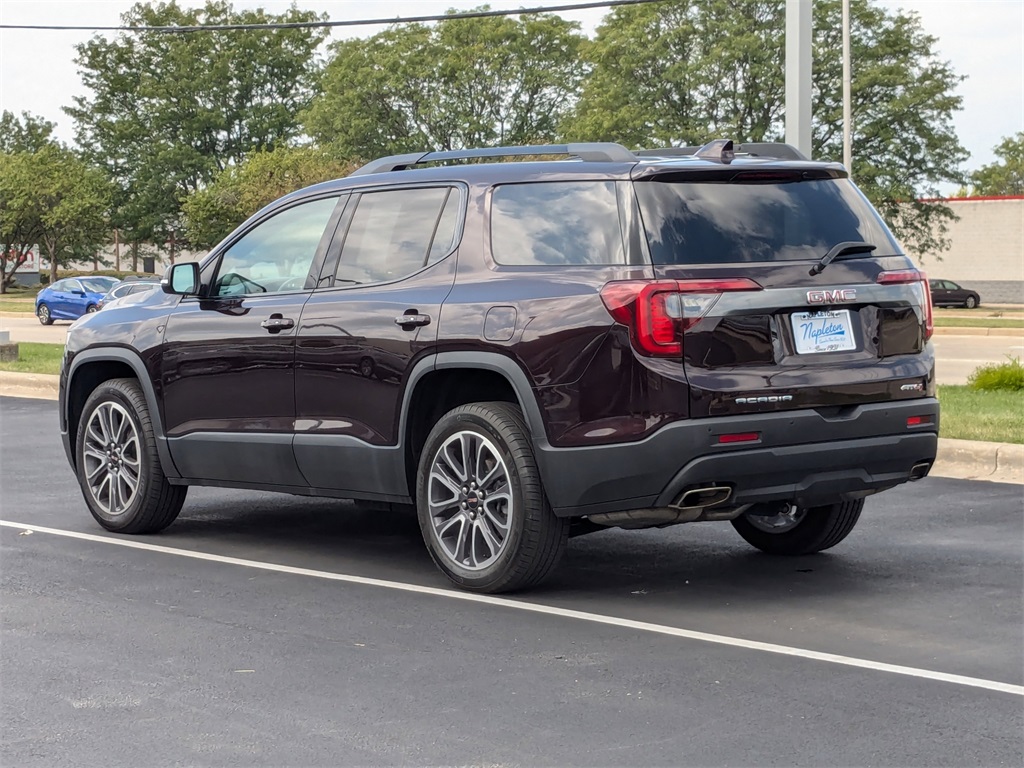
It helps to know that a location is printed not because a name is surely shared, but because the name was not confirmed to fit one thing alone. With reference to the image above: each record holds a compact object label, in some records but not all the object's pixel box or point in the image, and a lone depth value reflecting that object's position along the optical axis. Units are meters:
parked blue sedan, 41.16
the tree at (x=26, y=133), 92.31
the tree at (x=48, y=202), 67.94
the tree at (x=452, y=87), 63.06
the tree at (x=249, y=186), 60.56
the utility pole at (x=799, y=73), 12.80
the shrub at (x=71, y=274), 83.75
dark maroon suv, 6.20
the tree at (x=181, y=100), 80.75
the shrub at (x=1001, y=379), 15.44
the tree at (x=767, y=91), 46.34
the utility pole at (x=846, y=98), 34.97
